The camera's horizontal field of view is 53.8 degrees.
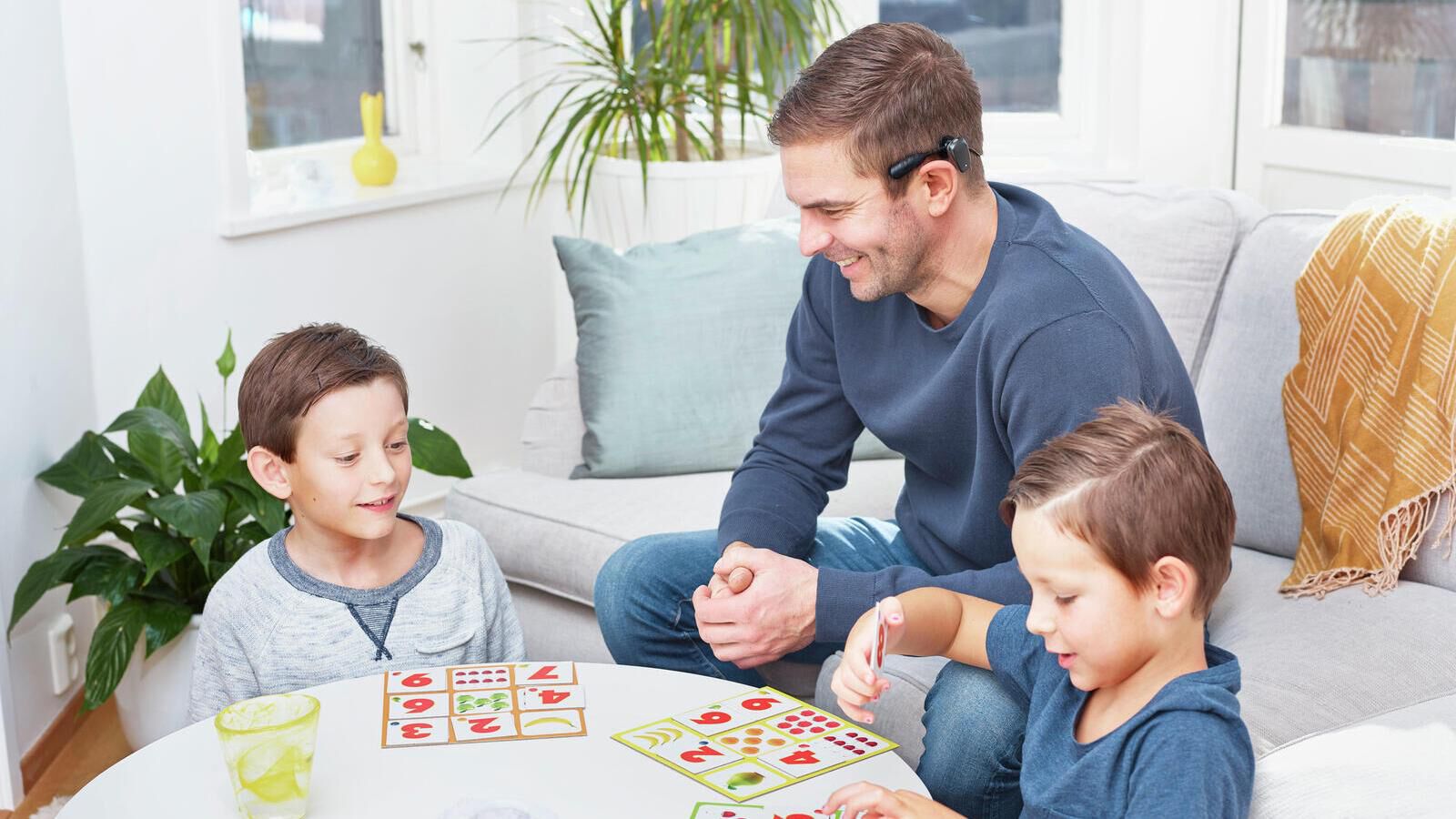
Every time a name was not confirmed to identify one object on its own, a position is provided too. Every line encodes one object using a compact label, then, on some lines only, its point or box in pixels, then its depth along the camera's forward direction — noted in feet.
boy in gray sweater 5.62
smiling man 5.04
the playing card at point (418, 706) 4.61
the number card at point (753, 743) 4.20
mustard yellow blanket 5.90
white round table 4.06
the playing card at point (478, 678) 4.82
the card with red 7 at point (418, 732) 4.44
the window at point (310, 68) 10.90
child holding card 3.83
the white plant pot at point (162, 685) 7.36
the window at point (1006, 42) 11.63
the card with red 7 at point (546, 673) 4.85
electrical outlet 8.09
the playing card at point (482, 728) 4.47
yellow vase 11.14
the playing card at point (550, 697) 4.68
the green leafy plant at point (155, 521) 7.18
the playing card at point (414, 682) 4.79
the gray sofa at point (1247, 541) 4.29
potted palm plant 10.45
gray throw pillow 7.95
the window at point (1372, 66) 9.21
